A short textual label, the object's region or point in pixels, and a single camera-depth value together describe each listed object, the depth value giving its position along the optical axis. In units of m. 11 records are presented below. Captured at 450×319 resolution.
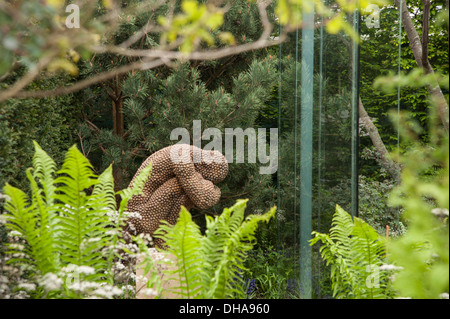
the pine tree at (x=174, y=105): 10.68
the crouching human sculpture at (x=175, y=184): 9.26
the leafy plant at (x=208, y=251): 8.24
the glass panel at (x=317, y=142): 8.99
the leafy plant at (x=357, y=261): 8.46
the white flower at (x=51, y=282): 8.05
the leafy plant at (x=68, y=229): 8.31
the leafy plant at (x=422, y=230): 6.18
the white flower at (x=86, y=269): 8.09
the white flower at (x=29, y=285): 8.13
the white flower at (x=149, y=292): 8.04
